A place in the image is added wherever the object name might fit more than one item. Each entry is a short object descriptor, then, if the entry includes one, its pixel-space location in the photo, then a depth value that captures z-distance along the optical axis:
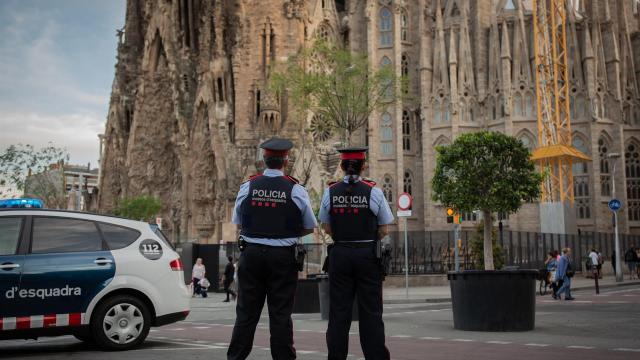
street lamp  29.27
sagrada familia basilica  45.44
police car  7.95
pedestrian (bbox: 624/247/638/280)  32.62
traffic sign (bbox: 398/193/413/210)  20.31
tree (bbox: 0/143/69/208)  47.91
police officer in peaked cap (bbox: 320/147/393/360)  6.12
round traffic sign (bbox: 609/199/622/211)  29.48
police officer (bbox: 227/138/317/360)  5.87
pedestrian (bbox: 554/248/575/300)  18.83
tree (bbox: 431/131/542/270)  25.89
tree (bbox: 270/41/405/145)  31.61
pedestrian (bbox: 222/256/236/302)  22.53
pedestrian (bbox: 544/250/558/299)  22.08
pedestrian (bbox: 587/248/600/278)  26.40
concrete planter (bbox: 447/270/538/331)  10.53
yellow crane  47.38
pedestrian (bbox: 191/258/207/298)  25.44
